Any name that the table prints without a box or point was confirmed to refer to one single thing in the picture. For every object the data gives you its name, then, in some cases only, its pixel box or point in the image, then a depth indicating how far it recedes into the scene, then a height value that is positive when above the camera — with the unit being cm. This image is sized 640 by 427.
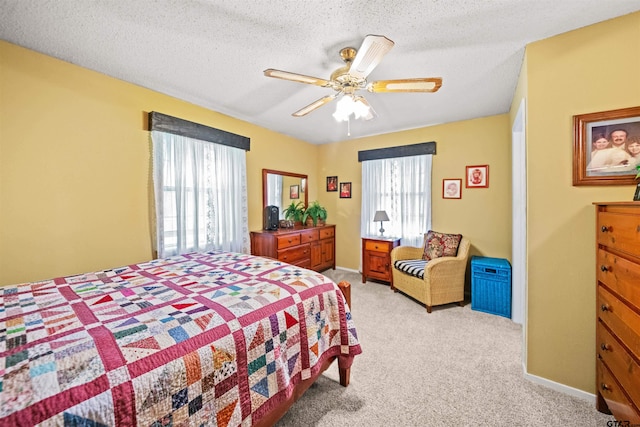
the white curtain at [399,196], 396 +23
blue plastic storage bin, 291 -94
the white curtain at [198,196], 278 +20
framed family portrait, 154 +39
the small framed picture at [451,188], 369 +31
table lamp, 411 -11
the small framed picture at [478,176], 347 +46
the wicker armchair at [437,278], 305 -87
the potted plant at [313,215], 454 -8
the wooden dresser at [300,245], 370 -57
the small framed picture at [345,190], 481 +39
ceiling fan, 154 +97
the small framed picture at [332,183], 497 +55
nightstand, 391 -76
